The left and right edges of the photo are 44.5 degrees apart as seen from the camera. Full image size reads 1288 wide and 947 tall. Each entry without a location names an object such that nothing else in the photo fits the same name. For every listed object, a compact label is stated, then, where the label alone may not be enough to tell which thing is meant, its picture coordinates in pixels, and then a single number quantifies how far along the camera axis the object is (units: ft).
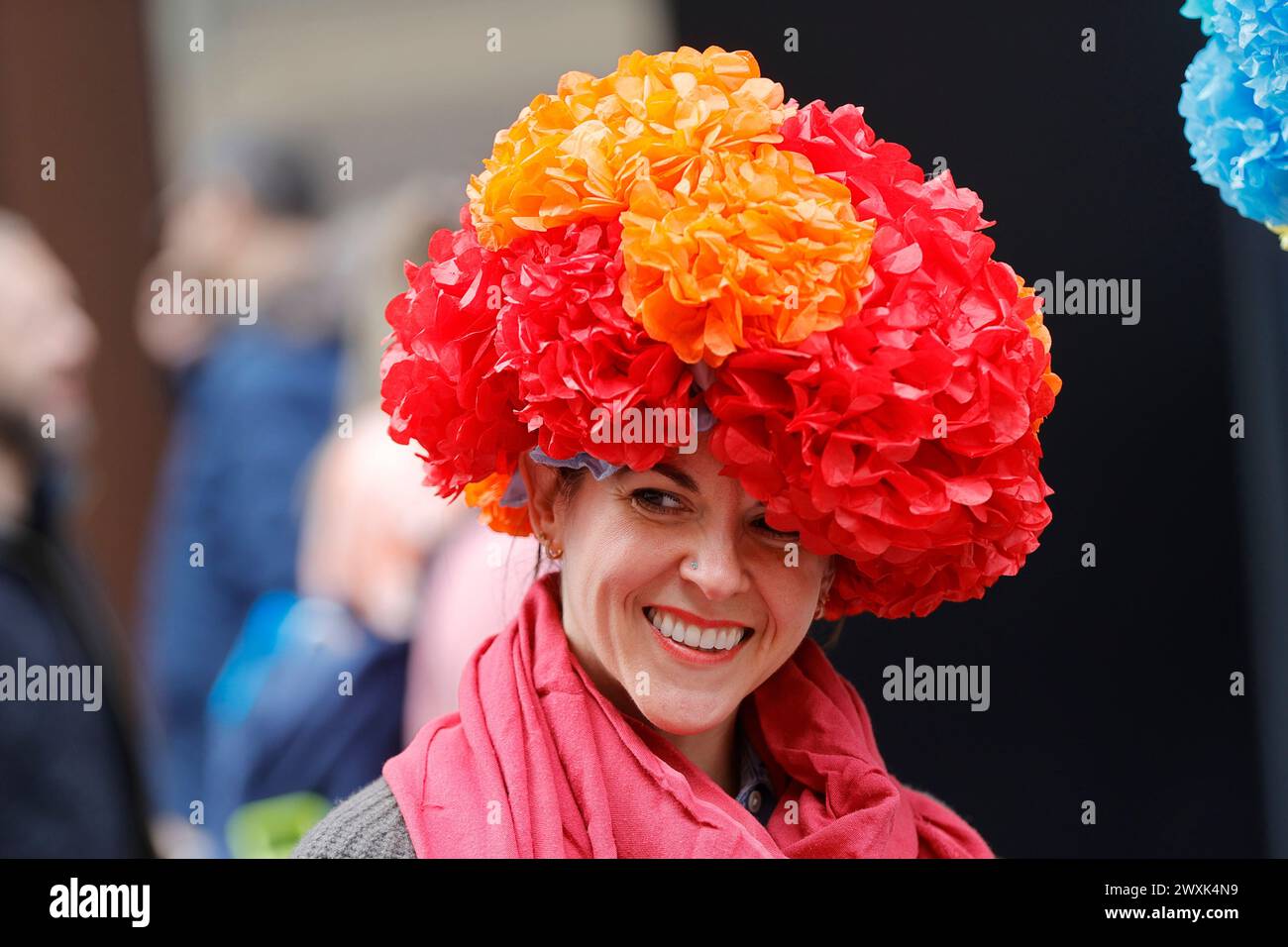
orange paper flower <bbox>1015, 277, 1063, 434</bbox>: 6.12
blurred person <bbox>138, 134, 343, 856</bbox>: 13.20
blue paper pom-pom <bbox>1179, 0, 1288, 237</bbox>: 7.02
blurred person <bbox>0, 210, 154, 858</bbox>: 9.11
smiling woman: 5.66
